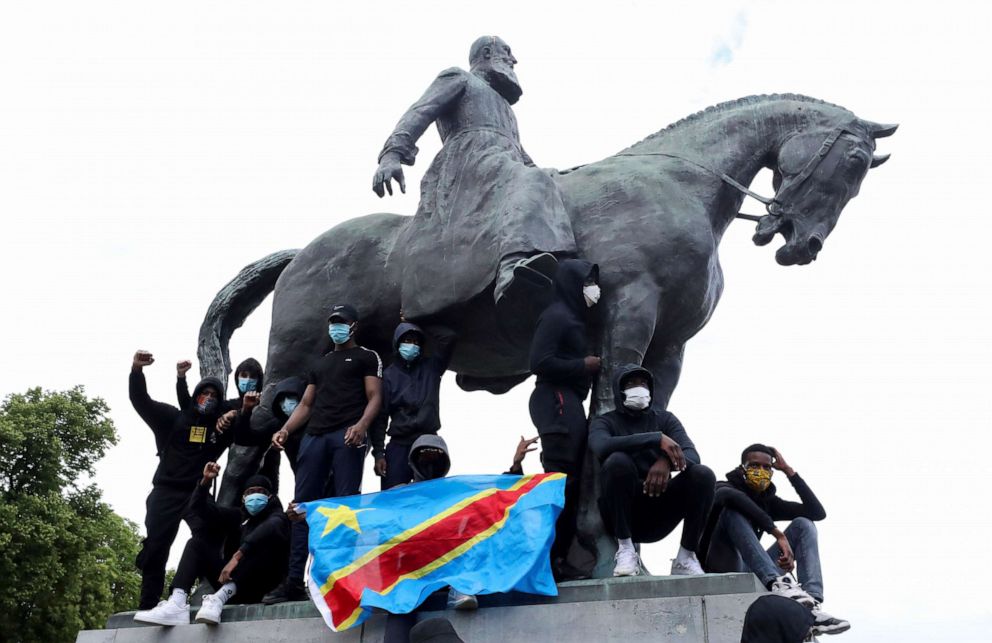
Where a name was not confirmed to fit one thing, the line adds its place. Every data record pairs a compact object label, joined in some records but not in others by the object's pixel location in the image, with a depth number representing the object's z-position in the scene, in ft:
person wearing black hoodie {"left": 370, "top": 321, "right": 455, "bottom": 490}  26.63
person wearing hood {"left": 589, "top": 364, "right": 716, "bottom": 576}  22.35
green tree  74.08
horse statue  27.43
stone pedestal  20.04
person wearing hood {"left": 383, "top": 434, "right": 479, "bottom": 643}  25.31
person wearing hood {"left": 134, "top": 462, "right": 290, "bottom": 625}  25.04
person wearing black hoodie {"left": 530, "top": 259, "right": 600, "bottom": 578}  24.68
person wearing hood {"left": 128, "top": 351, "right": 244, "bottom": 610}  26.61
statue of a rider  27.91
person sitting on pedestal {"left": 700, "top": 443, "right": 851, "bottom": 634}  23.03
